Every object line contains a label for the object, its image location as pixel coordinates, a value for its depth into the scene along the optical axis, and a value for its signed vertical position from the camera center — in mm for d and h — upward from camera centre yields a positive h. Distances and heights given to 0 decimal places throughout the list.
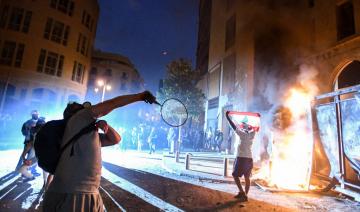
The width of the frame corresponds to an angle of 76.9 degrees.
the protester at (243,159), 6008 -339
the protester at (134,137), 18391 +120
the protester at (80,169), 2018 -314
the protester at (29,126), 7341 +146
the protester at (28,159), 6483 -819
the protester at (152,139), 15934 +53
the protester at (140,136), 17203 +218
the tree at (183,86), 23625 +5792
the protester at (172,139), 15992 +154
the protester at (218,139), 18250 +439
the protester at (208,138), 19553 +508
